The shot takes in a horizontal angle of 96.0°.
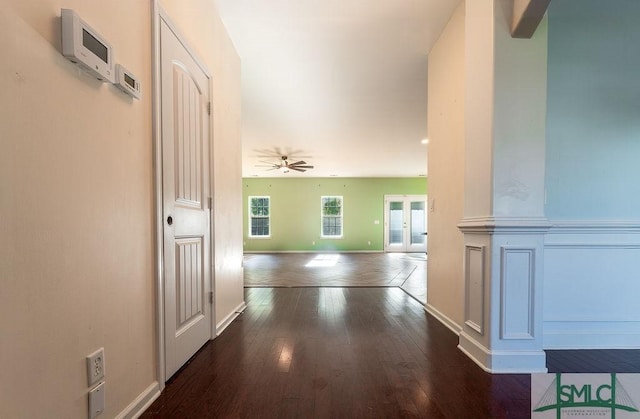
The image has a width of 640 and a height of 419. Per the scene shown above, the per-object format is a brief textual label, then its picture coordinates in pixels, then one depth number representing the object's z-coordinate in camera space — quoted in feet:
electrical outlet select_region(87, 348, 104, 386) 3.60
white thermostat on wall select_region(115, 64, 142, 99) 4.03
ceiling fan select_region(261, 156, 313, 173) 22.88
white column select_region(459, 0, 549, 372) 5.72
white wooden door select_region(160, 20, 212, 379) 5.38
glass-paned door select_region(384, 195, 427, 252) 32.81
